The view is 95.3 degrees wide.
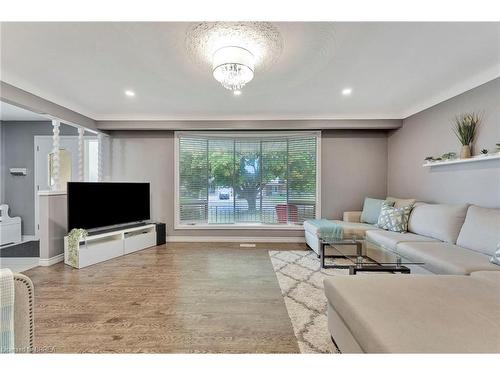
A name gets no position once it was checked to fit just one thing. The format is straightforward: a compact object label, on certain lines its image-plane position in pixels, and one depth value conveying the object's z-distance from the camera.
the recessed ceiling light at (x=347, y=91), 3.08
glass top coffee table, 2.35
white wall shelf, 2.44
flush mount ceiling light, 1.80
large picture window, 4.70
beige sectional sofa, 2.05
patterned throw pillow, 3.33
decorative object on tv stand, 3.21
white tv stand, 3.27
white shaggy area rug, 1.67
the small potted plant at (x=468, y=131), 2.81
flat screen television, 3.38
